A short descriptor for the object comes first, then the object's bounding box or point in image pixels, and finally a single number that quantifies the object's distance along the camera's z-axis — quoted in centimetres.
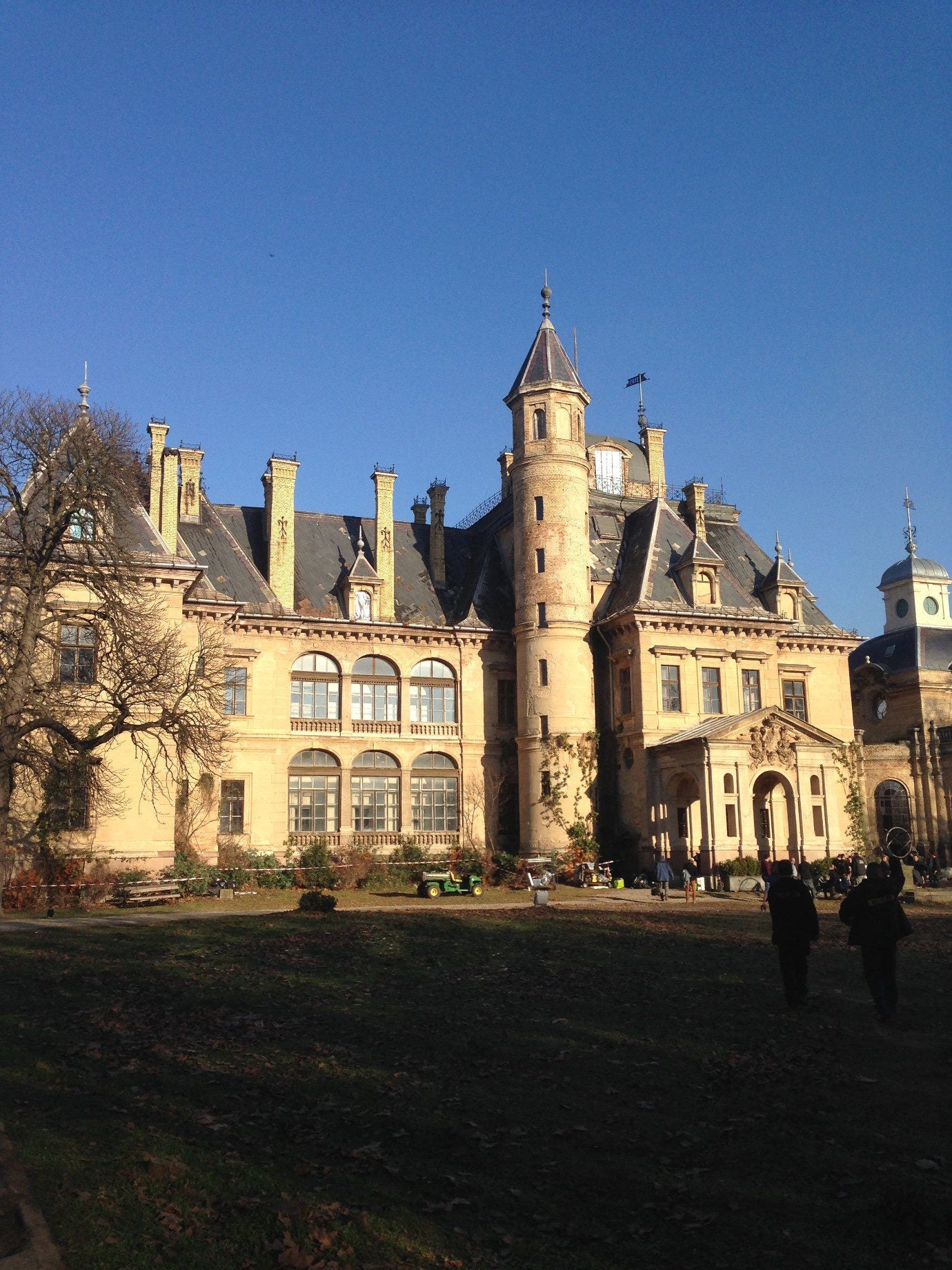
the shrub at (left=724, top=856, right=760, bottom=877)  3681
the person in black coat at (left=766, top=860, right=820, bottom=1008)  1412
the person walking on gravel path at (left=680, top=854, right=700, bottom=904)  3322
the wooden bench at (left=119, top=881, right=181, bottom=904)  3045
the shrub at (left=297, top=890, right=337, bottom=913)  2652
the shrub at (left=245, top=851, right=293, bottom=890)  3703
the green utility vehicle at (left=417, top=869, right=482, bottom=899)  3378
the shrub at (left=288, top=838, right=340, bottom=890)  3747
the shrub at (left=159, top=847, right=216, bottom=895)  3378
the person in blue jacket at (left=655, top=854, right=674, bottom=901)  3400
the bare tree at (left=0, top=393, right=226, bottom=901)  2711
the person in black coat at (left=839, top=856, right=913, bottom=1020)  1332
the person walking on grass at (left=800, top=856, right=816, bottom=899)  3384
